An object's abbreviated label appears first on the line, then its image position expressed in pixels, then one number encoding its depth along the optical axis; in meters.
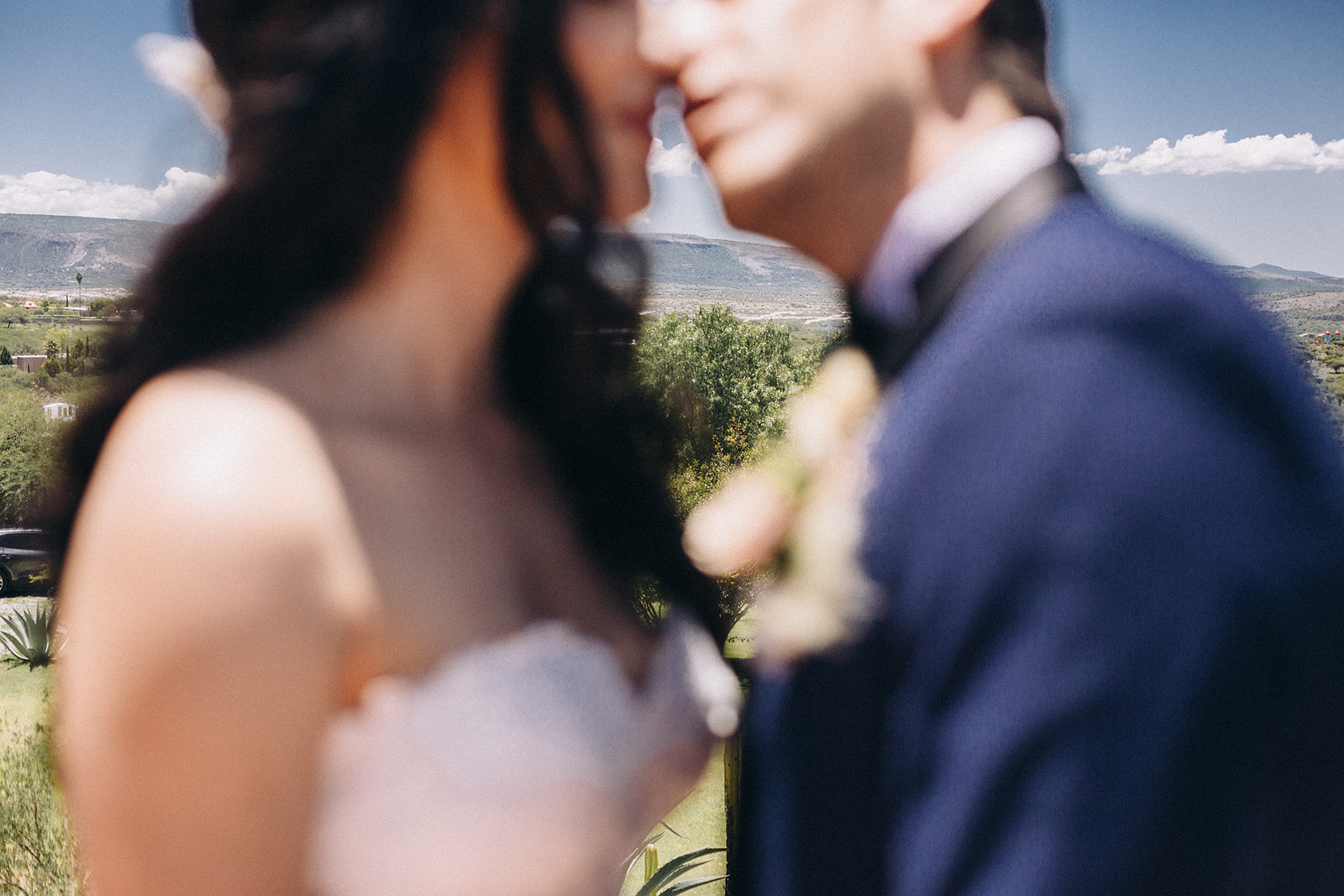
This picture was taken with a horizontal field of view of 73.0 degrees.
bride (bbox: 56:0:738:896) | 1.23
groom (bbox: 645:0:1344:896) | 0.93
